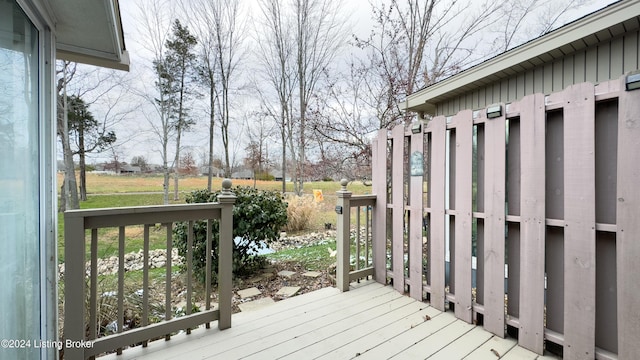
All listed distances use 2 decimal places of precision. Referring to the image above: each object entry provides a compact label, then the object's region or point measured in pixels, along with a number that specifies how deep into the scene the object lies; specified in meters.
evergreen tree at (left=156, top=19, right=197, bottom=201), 8.88
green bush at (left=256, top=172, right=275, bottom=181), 11.03
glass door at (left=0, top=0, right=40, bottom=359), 1.21
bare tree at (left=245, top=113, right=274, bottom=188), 10.69
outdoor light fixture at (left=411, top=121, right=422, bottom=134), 2.66
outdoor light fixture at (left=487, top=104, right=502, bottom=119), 2.06
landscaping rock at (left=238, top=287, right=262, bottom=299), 3.23
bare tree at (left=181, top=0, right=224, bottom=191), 9.66
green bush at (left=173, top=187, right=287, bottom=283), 3.55
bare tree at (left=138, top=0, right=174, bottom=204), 8.60
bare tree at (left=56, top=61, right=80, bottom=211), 5.82
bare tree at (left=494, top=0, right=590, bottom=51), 6.09
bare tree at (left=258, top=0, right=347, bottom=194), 9.68
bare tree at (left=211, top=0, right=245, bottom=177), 9.98
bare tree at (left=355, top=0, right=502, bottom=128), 5.82
